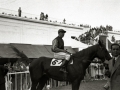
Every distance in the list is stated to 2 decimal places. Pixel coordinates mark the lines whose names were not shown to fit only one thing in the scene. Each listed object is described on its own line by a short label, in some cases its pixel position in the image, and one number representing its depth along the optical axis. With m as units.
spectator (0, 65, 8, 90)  5.93
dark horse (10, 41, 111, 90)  6.46
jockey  6.66
